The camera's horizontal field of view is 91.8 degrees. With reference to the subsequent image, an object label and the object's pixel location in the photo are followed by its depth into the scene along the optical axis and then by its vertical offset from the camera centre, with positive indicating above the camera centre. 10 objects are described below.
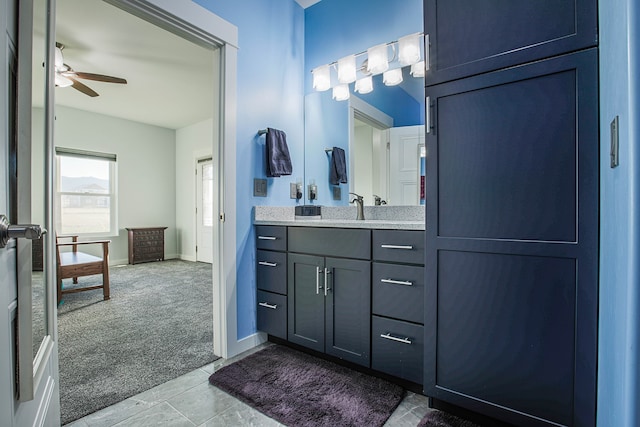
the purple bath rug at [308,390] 1.40 -0.92
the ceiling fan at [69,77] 2.90 +1.38
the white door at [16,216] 0.66 -0.01
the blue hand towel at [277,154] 2.21 +0.42
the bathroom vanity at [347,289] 1.53 -0.44
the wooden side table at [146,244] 5.39 -0.58
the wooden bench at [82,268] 3.10 -0.58
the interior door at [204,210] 5.64 +0.03
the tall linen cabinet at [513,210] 1.09 +0.01
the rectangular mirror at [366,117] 2.10 +0.71
